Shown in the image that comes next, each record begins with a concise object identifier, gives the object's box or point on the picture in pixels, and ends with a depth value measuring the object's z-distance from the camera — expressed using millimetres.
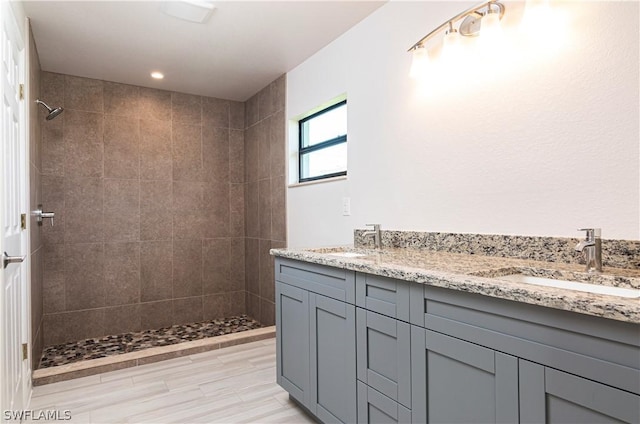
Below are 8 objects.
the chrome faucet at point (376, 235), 2326
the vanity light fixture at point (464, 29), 1661
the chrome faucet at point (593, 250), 1296
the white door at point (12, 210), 1561
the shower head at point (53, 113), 2949
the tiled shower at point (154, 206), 3455
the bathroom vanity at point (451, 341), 902
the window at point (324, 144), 2977
